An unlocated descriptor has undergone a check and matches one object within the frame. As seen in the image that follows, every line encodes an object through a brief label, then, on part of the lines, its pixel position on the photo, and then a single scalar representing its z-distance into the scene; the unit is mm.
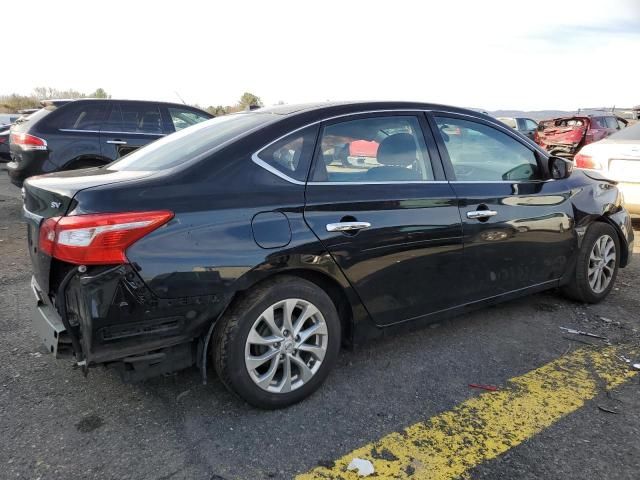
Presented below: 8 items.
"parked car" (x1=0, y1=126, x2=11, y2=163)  12523
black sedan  2320
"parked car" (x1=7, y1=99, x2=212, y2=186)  6852
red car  14977
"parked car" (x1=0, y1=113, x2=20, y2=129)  16361
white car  6203
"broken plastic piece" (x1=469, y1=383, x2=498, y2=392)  3016
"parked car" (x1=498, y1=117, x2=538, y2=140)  19644
